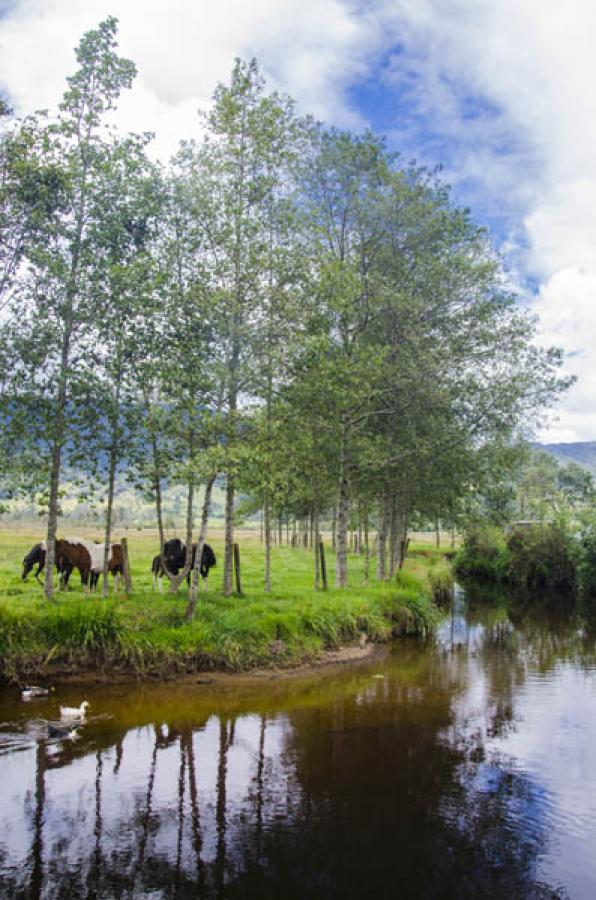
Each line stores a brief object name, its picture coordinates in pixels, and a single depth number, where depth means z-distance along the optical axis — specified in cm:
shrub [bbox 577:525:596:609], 4478
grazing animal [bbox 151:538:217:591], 2275
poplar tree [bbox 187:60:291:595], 2125
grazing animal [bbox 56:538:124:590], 2247
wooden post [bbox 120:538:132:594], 2144
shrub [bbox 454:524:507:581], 5394
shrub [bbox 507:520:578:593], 4909
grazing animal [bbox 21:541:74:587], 2330
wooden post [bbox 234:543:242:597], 2322
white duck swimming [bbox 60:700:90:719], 1345
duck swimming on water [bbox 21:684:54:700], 1497
